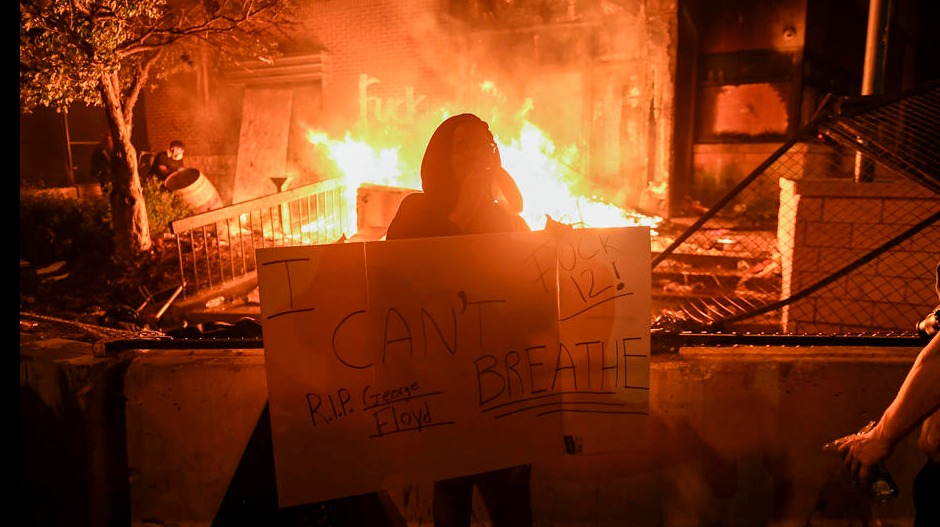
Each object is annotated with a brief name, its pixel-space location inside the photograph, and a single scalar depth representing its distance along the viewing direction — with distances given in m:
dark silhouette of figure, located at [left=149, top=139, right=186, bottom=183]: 13.74
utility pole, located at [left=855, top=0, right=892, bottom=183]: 5.71
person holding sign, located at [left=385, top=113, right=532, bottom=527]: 2.78
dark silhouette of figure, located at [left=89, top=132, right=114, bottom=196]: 11.93
